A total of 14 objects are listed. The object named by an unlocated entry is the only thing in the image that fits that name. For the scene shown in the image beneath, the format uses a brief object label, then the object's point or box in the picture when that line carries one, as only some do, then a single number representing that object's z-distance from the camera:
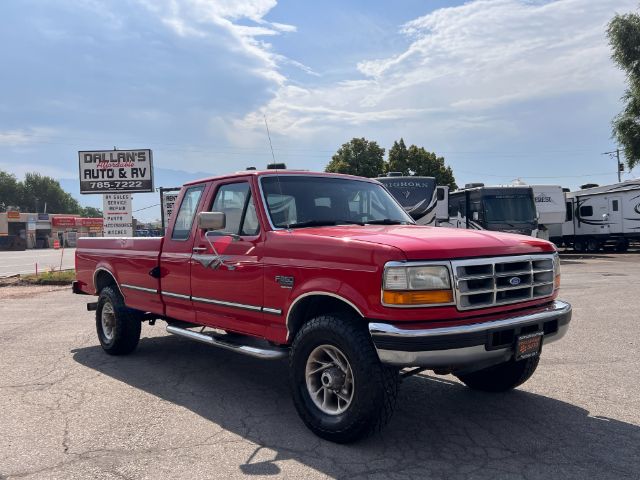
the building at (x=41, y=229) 68.81
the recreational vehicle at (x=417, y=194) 19.77
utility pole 56.42
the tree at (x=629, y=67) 26.86
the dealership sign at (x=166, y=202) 18.37
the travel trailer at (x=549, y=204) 24.75
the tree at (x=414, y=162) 49.03
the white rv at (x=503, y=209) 21.44
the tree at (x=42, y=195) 99.31
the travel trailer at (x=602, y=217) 26.89
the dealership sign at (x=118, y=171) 19.75
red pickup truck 3.71
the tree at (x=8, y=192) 96.62
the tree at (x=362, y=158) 49.50
